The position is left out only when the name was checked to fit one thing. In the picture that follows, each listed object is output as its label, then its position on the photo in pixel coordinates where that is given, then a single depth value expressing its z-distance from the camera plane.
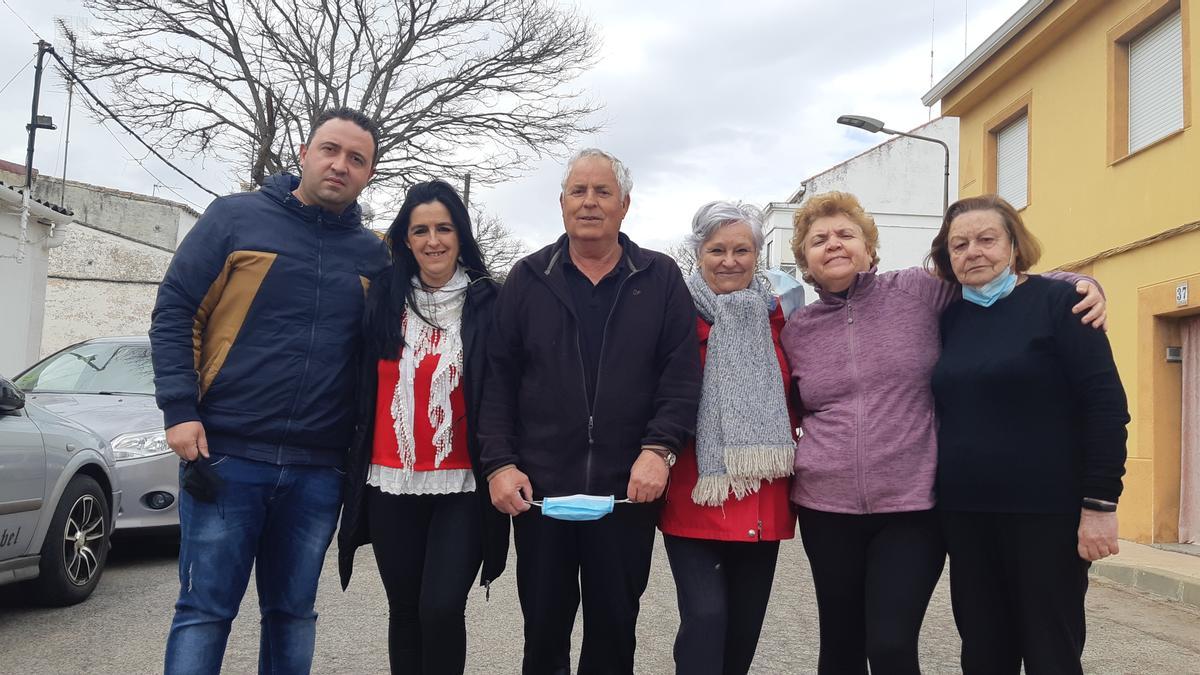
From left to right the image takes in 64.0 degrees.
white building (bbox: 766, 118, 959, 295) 34.06
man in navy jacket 3.15
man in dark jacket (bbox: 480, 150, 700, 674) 3.12
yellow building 9.55
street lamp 15.52
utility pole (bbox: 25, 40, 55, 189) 17.25
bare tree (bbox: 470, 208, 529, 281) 32.39
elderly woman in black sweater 2.88
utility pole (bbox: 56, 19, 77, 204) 17.68
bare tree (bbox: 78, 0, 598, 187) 18.91
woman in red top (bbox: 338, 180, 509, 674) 3.28
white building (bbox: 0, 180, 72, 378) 14.48
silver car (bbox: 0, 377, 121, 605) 5.10
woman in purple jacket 3.07
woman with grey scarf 3.19
